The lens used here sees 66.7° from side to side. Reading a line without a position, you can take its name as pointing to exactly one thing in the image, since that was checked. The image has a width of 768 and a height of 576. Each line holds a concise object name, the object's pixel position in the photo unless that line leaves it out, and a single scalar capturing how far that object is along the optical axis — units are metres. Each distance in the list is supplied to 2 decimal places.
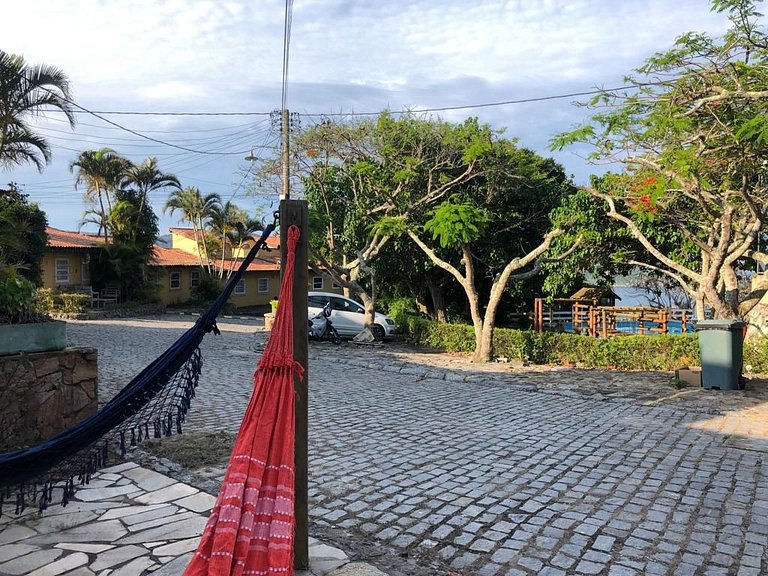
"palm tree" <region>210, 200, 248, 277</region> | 33.19
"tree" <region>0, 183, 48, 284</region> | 20.83
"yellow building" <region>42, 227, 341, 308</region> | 26.91
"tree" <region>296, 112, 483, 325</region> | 15.59
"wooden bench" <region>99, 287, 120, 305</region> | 27.33
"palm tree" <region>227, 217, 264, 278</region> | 31.76
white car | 18.08
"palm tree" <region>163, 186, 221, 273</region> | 32.03
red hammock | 2.77
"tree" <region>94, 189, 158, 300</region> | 27.27
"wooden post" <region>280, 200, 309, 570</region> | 3.23
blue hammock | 3.18
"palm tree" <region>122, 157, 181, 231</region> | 28.02
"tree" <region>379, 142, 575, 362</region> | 13.33
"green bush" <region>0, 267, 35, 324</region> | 5.19
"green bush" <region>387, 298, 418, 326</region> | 18.77
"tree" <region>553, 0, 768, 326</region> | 7.51
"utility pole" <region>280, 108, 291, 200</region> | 16.62
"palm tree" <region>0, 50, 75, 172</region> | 13.59
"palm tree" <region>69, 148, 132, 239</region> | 27.28
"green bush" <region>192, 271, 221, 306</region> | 32.58
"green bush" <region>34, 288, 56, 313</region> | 21.79
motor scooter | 17.02
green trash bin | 9.45
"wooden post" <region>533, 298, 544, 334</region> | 16.58
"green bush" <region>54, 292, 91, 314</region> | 23.28
